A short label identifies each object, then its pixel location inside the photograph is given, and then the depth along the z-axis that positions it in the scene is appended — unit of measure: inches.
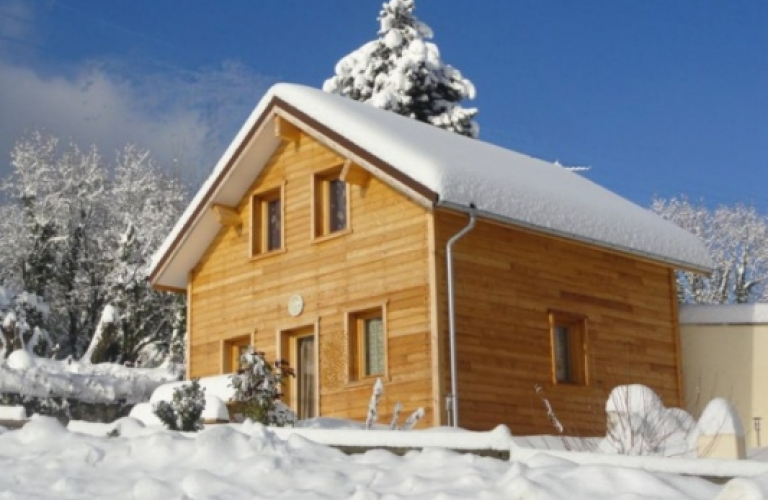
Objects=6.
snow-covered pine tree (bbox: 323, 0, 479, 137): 1407.5
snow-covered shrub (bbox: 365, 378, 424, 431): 609.0
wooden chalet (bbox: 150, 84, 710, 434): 693.9
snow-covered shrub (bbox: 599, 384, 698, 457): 505.4
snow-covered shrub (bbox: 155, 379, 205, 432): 538.6
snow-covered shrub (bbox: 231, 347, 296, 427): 588.1
